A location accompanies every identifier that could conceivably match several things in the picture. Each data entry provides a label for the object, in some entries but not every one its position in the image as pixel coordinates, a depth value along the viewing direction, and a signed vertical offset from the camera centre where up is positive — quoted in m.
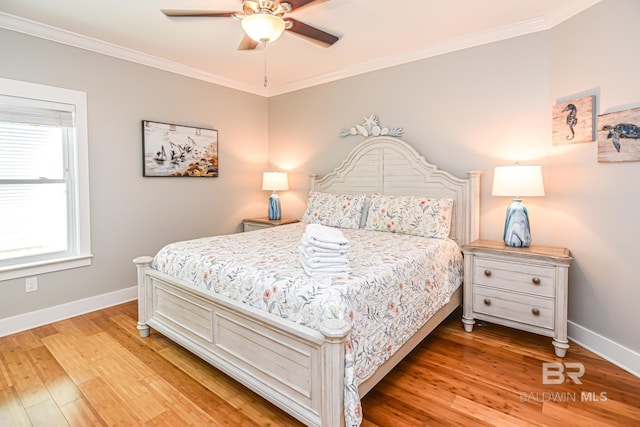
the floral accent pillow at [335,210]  3.51 -0.13
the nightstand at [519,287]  2.38 -0.69
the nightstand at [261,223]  4.25 -0.32
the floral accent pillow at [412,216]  2.98 -0.17
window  2.76 +0.15
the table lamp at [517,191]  2.58 +0.05
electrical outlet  2.87 -0.75
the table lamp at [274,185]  4.38 +0.16
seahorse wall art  2.46 +0.58
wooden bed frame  1.52 -0.78
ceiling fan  2.04 +1.15
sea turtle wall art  2.15 +0.41
